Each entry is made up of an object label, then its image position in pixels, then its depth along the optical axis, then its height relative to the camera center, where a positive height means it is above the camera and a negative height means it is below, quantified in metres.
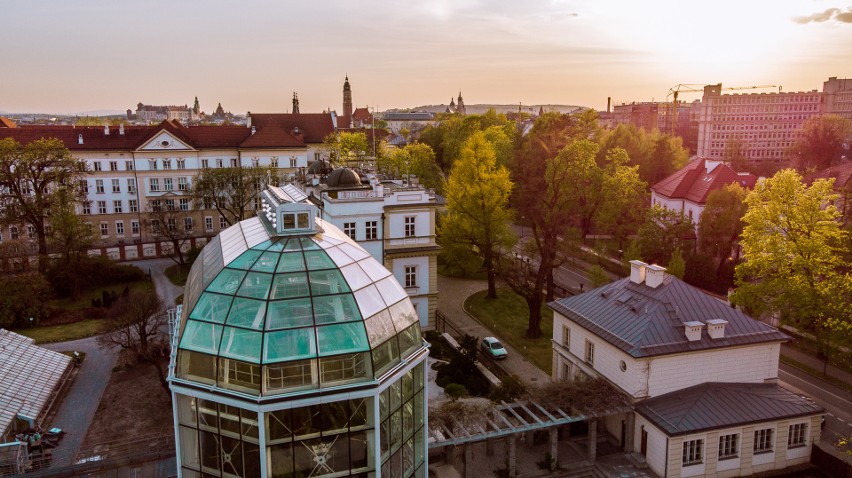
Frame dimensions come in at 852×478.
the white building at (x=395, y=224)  37.84 -5.58
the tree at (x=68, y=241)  46.66 -8.05
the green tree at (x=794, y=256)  30.45 -6.57
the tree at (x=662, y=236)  47.67 -7.99
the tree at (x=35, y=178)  48.44 -3.28
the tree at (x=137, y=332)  32.03 -10.44
